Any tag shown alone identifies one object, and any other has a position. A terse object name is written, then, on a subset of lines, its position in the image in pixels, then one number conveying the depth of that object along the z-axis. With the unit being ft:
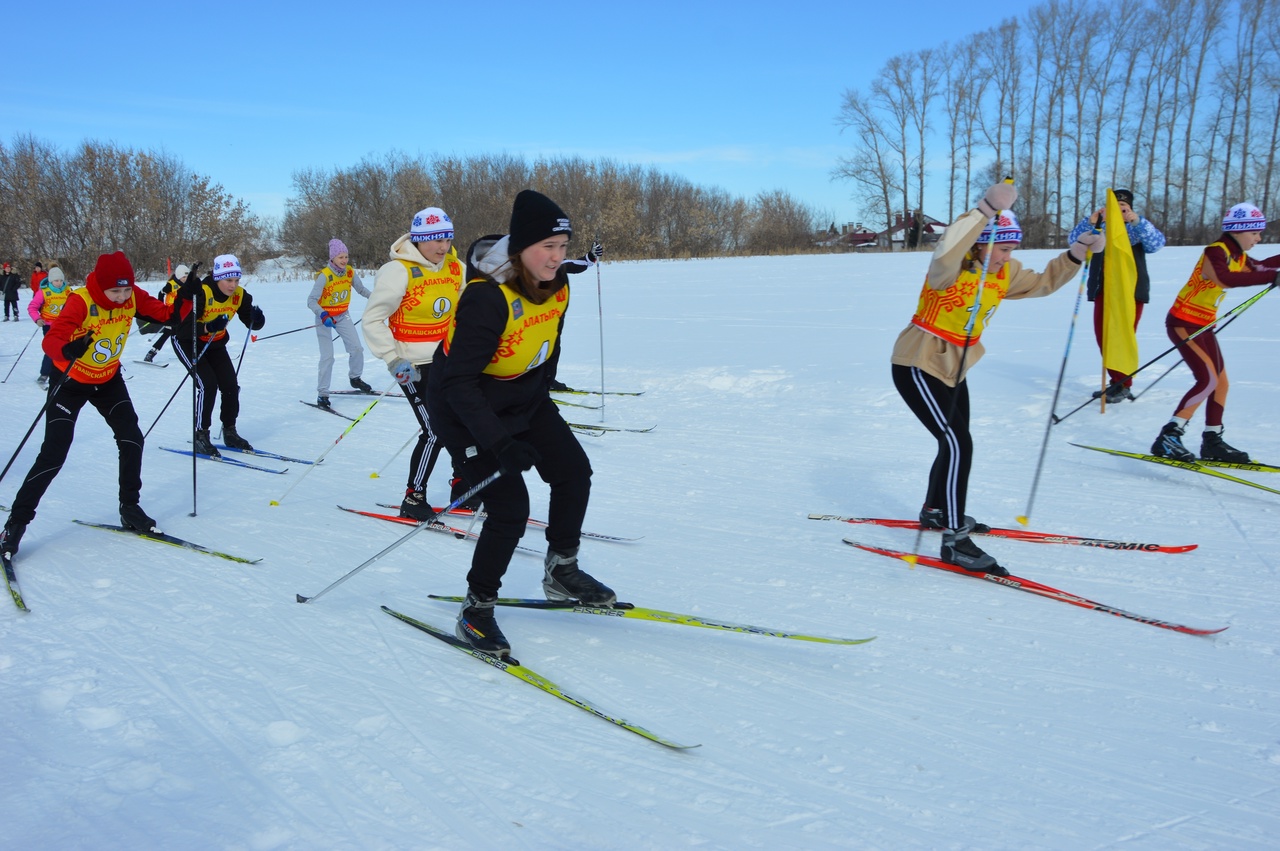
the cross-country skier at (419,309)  16.38
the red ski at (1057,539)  13.80
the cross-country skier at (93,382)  14.60
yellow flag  18.12
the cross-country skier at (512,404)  9.20
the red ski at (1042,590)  11.02
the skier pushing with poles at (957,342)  12.97
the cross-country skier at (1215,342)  18.40
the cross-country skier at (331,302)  31.35
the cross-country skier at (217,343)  23.58
